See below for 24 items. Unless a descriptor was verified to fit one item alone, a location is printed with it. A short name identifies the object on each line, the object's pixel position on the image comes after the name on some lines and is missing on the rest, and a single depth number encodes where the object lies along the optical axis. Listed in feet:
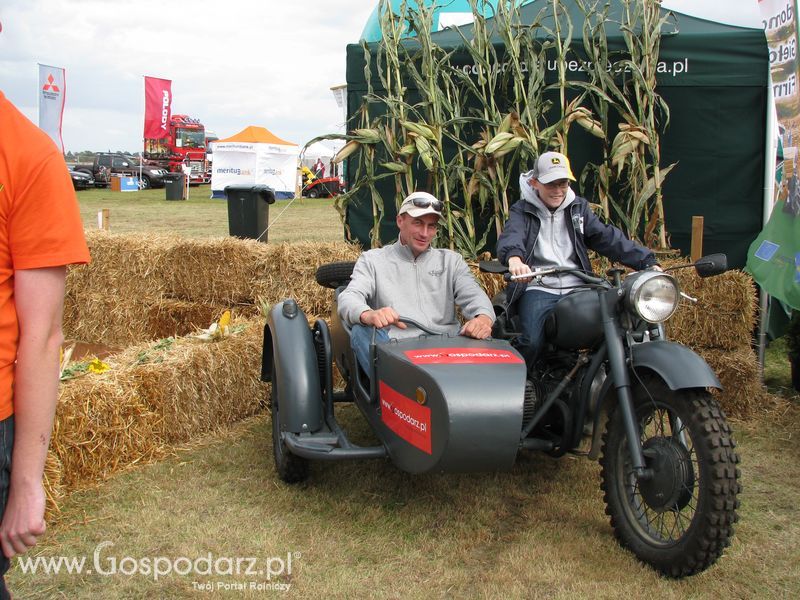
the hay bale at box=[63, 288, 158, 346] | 23.35
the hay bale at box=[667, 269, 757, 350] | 16.14
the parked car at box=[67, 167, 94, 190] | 91.96
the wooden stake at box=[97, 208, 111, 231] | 28.14
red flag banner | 85.20
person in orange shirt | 4.36
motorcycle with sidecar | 8.68
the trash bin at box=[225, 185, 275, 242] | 29.48
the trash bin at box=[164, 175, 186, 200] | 78.18
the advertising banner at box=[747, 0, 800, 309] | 14.08
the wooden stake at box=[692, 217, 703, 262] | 17.38
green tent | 18.94
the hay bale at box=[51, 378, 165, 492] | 11.53
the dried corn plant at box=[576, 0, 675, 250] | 17.48
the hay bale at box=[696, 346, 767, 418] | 15.72
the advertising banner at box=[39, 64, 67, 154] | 42.04
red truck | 115.65
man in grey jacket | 11.73
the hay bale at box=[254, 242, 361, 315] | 20.08
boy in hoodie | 12.07
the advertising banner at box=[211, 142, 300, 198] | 72.74
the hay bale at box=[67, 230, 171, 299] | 23.13
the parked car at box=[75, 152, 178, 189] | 99.86
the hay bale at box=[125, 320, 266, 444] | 13.41
